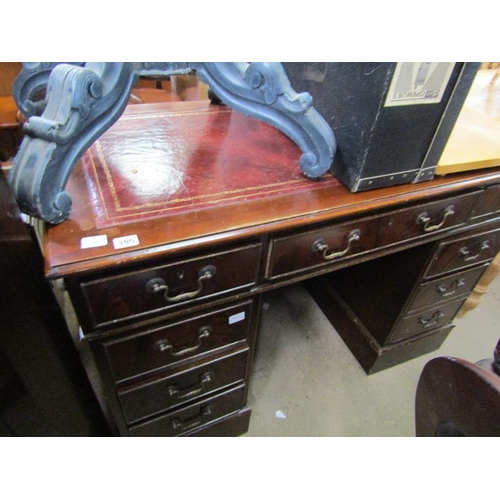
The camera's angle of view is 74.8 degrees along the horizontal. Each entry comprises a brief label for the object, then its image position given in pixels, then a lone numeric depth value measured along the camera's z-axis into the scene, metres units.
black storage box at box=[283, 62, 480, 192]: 0.56
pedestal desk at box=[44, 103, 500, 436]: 0.51
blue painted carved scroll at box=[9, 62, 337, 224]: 0.45
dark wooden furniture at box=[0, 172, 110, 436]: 0.45
